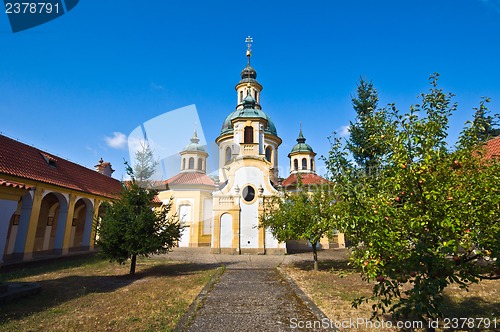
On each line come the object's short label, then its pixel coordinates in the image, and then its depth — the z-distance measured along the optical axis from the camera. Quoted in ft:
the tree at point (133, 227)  40.60
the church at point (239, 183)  73.15
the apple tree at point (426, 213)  12.76
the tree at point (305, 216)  45.44
